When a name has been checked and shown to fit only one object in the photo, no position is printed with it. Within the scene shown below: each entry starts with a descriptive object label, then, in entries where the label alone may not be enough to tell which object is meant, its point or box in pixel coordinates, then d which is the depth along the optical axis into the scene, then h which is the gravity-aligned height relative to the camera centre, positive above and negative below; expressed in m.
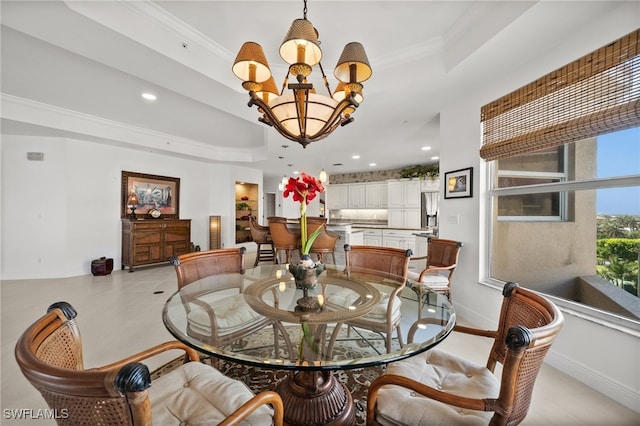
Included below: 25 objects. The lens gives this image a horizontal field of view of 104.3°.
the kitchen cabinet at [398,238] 6.51 -0.71
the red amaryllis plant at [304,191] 1.72 +0.15
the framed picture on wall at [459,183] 2.87 +0.35
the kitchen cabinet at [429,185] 6.57 +0.74
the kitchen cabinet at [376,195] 7.66 +0.53
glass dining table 1.09 -0.62
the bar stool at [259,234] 5.12 -0.47
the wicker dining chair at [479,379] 0.78 -0.69
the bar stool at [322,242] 3.94 -0.49
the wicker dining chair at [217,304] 1.35 -0.62
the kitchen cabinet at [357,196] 8.10 +0.53
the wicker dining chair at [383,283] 1.39 -0.59
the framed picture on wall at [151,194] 5.41 +0.40
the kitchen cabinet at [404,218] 6.89 -0.17
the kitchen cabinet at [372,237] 7.02 -0.71
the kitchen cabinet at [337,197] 8.48 +0.52
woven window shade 1.60 +0.85
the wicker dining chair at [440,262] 2.78 -0.59
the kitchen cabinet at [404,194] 6.89 +0.51
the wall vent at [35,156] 4.46 +0.99
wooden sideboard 5.09 -0.63
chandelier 1.60 +0.92
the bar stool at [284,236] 4.29 -0.42
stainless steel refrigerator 6.64 +0.09
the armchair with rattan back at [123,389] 0.54 -0.48
